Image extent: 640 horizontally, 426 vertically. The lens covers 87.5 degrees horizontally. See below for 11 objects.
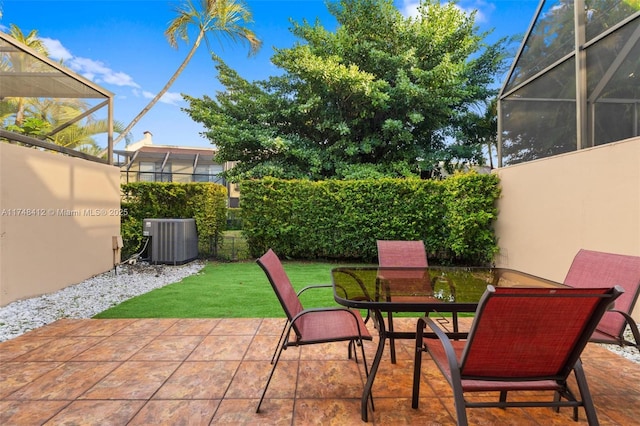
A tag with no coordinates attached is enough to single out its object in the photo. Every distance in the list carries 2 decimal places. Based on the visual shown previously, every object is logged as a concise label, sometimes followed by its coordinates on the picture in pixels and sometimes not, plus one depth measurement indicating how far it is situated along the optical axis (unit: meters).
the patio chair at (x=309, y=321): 2.35
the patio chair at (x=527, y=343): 1.60
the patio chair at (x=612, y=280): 2.48
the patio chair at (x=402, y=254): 3.97
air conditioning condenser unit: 7.91
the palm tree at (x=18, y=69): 4.94
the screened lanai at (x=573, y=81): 4.57
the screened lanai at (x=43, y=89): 4.88
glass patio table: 2.22
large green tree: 10.95
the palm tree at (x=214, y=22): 13.73
